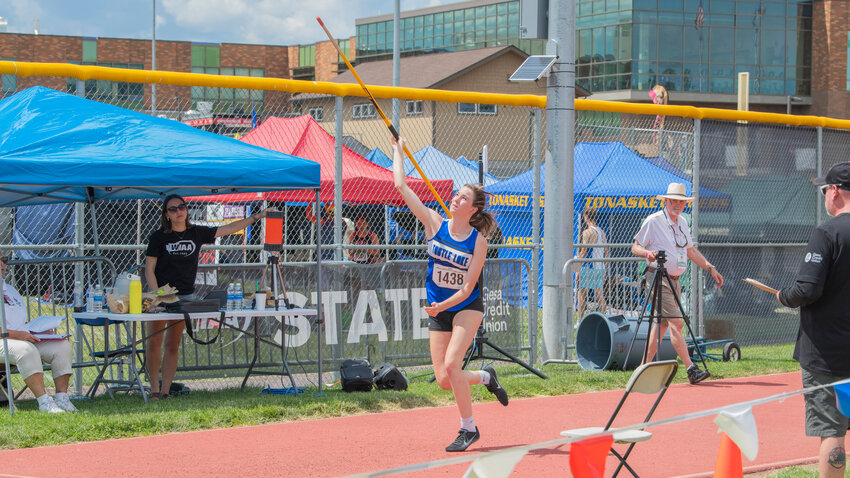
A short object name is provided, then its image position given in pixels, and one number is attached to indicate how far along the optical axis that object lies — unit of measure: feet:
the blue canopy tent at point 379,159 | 71.88
